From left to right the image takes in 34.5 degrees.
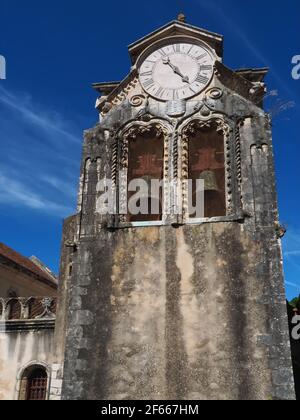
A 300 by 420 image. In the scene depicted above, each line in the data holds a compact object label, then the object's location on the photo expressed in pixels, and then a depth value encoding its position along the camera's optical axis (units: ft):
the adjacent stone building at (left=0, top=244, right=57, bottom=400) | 46.32
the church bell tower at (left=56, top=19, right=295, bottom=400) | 30.73
